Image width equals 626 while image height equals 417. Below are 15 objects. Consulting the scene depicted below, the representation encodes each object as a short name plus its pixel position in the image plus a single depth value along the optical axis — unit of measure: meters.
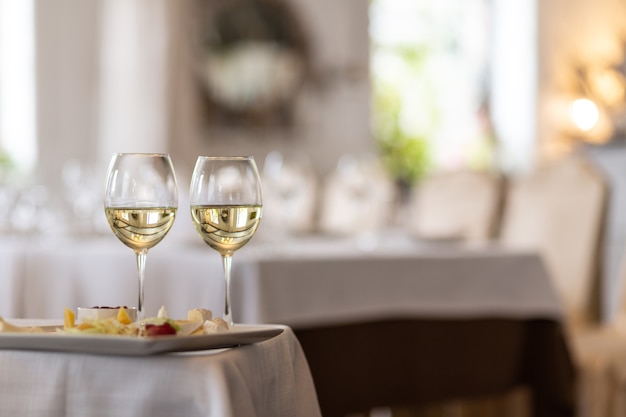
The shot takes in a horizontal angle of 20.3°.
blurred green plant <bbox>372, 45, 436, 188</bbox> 13.87
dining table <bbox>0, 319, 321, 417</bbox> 1.62
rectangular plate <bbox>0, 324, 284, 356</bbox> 1.63
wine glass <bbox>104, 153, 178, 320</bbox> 1.90
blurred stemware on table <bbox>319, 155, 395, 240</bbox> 5.68
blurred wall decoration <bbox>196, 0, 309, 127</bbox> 12.85
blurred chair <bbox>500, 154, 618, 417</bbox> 5.88
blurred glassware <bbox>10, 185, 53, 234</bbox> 5.12
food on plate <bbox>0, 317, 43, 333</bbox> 1.82
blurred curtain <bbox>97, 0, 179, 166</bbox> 11.57
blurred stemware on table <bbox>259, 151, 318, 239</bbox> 4.84
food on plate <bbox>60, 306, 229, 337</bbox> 1.70
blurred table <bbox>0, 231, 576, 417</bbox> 4.28
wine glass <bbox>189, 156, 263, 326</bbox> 1.93
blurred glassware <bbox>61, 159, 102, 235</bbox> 5.89
